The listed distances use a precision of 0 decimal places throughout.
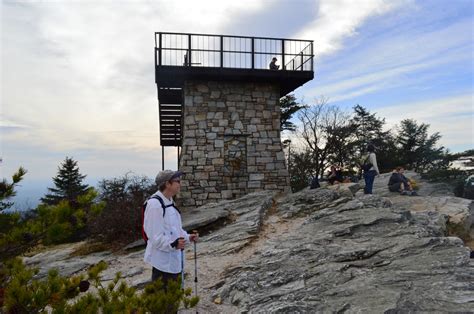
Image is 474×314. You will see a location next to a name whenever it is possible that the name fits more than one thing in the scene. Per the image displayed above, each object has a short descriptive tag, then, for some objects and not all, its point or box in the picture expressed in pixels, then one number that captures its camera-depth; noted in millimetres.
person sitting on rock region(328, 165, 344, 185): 14402
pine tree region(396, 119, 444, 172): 29500
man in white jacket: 4016
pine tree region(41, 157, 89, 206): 30336
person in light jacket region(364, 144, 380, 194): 11758
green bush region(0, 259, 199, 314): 2225
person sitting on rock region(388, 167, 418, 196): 13422
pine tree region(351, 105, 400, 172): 29031
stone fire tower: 13094
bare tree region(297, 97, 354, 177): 29078
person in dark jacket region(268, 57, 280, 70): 13711
